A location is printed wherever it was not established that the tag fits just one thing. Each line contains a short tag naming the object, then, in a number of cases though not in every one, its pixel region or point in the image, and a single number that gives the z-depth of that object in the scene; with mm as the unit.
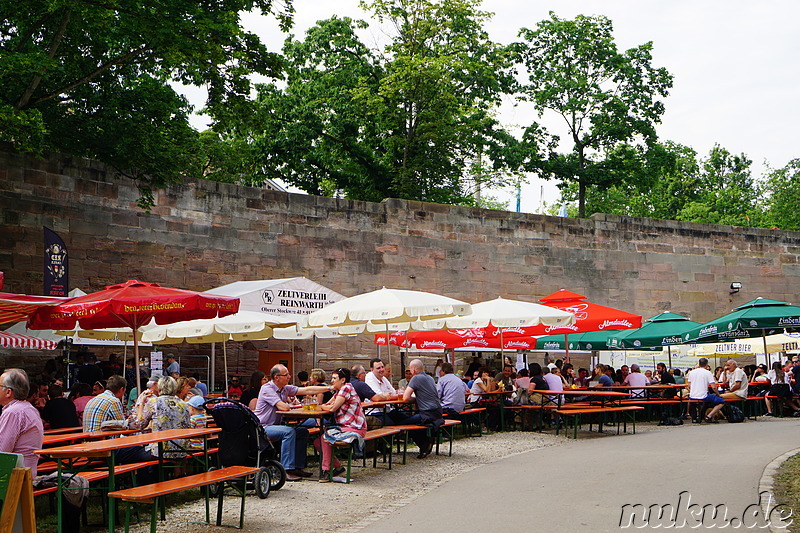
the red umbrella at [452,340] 17812
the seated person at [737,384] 18000
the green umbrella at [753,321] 15438
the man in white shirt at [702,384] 17312
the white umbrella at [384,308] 12836
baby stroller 8062
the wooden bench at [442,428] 10902
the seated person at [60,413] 9703
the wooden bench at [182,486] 6199
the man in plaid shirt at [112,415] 8242
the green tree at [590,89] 30703
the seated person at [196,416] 9070
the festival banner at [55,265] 14734
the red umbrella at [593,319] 16266
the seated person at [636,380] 18062
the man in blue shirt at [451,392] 13172
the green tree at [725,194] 51438
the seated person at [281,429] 9703
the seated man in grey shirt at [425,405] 11539
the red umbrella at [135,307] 10203
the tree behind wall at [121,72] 14141
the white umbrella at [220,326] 13477
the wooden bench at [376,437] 9484
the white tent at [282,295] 13914
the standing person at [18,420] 6027
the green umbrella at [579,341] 20172
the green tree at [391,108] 28391
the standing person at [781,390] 19094
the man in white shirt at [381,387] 12281
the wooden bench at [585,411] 13938
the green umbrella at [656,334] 17625
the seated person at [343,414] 9633
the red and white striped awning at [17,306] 10250
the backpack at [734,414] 17641
